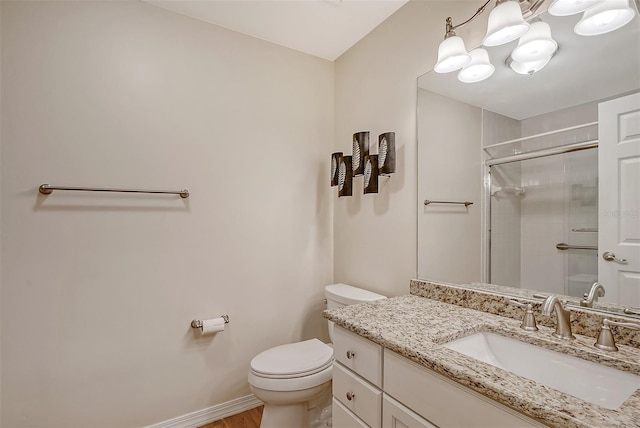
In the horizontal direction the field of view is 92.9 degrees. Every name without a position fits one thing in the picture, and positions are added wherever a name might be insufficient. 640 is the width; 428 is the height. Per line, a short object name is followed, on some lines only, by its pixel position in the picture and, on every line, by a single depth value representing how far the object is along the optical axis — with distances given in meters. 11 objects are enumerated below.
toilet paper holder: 1.76
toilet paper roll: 1.74
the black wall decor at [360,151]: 1.86
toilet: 1.49
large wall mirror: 0.94
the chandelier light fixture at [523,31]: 0.96
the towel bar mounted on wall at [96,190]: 1.42
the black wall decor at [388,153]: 1.67
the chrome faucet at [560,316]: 0.92
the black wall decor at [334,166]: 2.04
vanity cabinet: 0.73
